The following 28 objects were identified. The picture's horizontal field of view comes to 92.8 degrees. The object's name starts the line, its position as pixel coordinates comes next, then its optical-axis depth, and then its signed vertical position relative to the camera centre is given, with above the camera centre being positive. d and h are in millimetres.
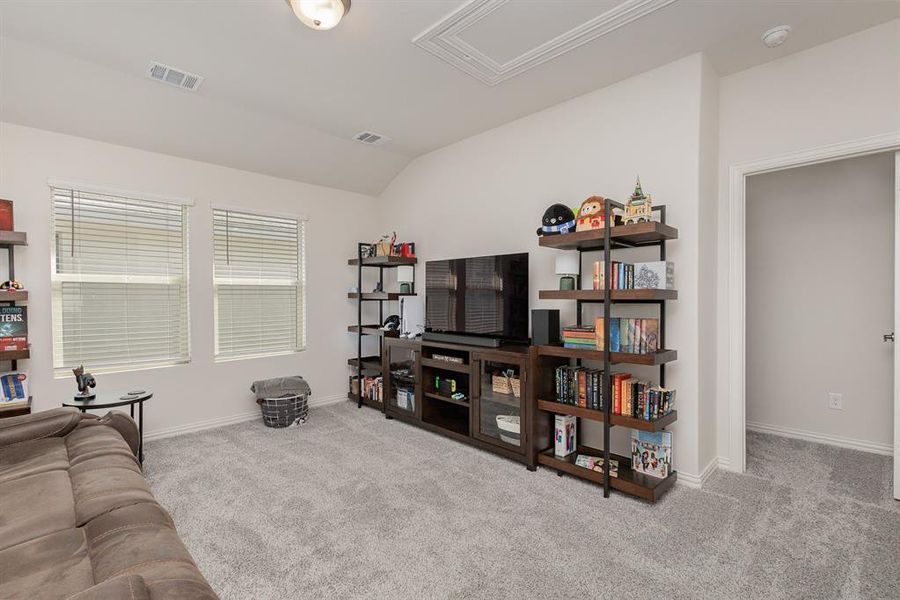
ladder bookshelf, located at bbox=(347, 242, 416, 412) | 4406 -321
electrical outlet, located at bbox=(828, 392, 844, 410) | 3297 -839
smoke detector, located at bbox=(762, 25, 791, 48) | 2336 +1427
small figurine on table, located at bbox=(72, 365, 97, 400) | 2816 -550
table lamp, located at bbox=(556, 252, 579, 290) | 2928 +186
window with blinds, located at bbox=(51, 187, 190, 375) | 3219 +141
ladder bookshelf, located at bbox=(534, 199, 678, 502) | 2430 -368
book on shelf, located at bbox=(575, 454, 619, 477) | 2627 -1069
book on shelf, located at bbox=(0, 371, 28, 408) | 2814 -588
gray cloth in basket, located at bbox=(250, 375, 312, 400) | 3881 -826
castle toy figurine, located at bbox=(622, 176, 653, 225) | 2496 +507
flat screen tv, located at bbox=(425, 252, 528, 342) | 3299 -2
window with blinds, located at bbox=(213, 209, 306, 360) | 3977 +135
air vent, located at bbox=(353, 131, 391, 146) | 3896 +1474
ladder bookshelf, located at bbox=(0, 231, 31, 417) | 2764 +15
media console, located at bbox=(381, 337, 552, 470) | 2934 -788
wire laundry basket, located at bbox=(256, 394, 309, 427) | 3791 -1000
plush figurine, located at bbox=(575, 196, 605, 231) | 2596 +491
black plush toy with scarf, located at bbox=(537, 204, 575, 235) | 2807 +499
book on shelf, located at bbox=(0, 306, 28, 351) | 2818 -186
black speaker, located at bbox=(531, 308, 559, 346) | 2943 -215
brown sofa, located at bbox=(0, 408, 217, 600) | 986 -652
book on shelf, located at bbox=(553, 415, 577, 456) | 2885 -946
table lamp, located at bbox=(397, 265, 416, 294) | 4473 +204
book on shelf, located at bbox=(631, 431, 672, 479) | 2561 -967
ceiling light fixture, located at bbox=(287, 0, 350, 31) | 1946 +1324
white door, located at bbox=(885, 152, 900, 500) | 2412 -157
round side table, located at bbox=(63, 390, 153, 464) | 2756 -671
